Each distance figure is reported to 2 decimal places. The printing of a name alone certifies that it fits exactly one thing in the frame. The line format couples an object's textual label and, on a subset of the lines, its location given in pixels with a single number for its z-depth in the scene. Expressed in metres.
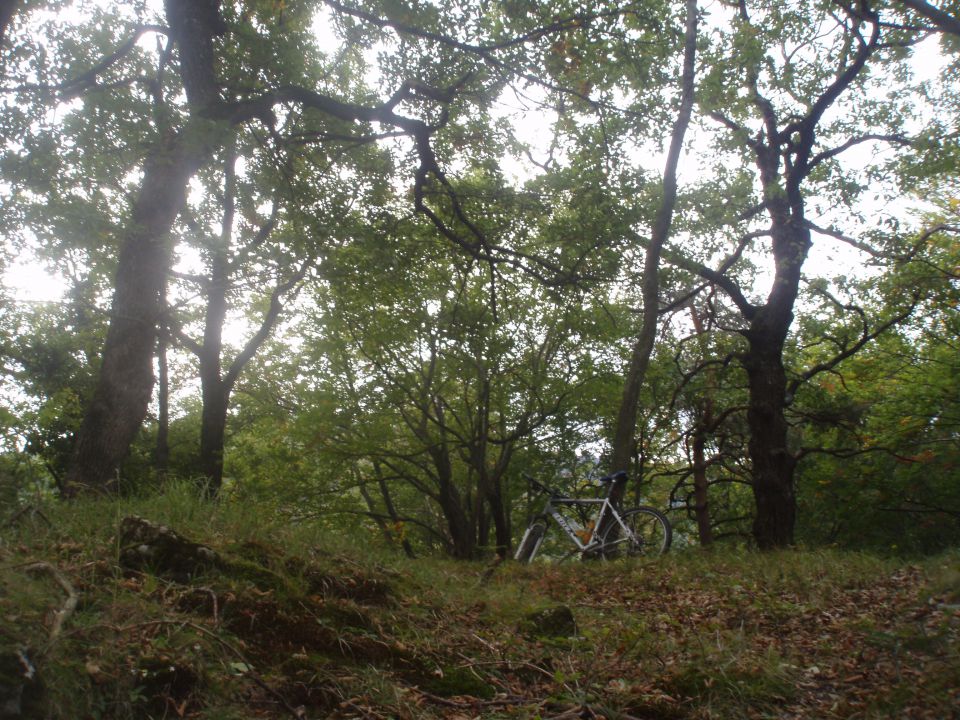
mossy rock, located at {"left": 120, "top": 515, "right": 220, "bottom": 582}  3.69
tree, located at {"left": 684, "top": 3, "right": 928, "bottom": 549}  10.64
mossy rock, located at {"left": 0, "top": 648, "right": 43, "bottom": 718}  2.22
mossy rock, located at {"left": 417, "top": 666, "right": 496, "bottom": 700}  3.58
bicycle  8.77
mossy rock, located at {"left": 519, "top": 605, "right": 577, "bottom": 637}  4.71
